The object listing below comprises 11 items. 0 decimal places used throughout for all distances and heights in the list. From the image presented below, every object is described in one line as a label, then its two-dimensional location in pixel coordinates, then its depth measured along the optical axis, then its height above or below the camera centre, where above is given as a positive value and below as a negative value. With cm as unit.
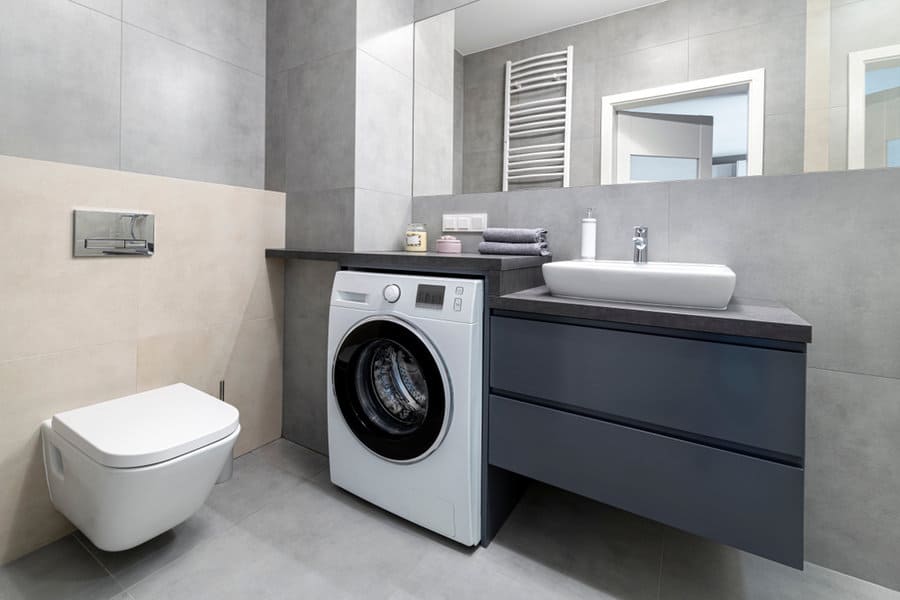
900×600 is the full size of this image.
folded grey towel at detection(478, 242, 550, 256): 162 +16
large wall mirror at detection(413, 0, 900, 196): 134 +76
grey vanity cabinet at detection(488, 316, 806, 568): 100 -35
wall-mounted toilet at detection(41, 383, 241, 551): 118 -52
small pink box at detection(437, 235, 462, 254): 188 +19
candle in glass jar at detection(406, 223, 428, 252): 199 +23
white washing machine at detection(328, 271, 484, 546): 140 -40
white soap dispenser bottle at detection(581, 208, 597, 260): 164 +20
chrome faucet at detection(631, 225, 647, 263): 150 +16
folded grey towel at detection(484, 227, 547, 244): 165 +21
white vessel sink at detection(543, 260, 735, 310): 111 +2
